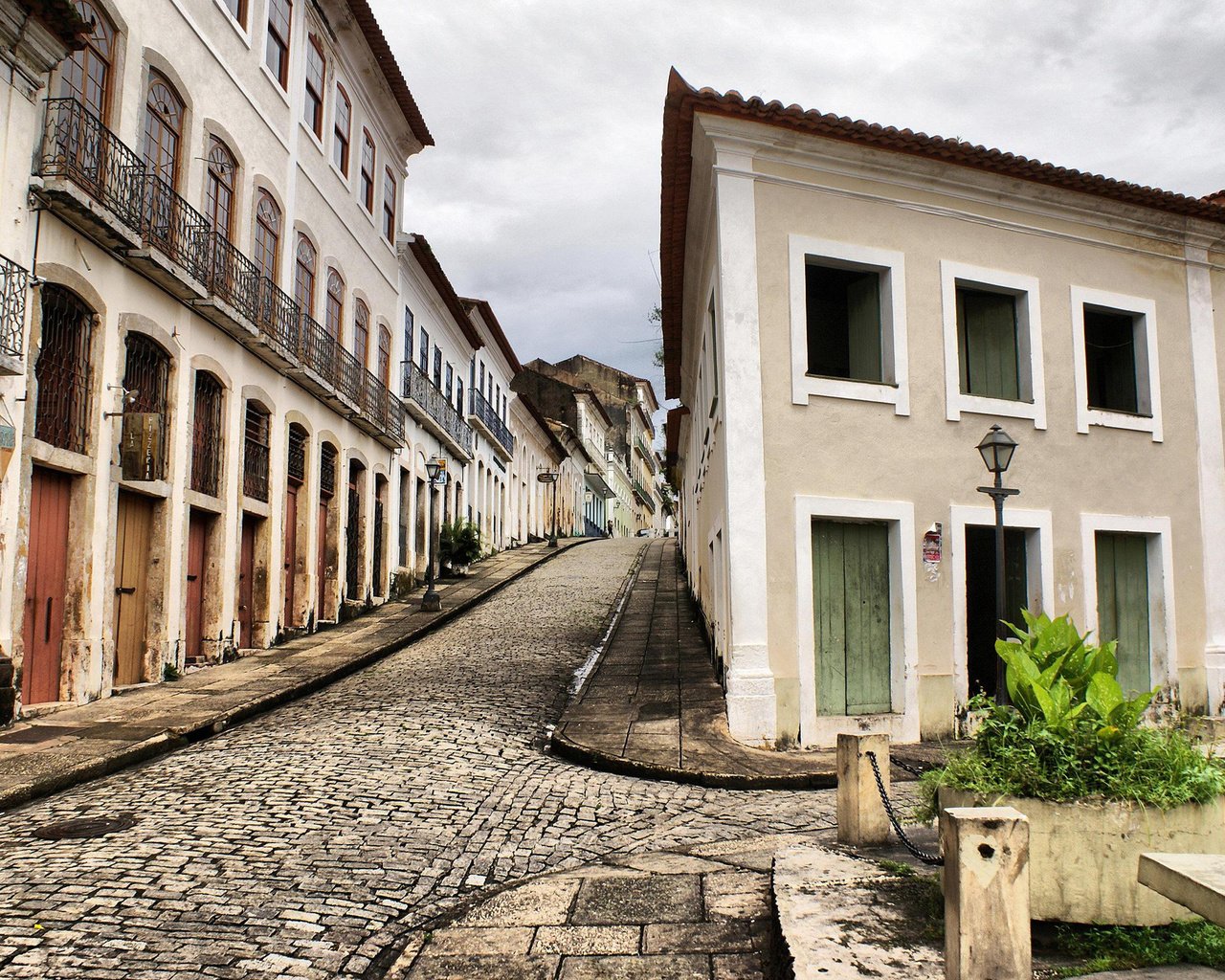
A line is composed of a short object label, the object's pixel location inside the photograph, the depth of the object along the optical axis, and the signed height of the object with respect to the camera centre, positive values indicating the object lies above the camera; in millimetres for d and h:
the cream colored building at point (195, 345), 9609 +3082
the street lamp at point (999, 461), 8703 +1141
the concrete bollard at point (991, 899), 2895 -865
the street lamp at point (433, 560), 18531 +593
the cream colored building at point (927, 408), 9156 +1833
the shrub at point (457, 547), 24594 +1088
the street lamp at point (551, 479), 39306 +4534
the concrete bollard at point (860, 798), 4934 -995
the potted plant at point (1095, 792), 3600 -714
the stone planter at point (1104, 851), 3594 -908
